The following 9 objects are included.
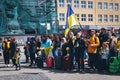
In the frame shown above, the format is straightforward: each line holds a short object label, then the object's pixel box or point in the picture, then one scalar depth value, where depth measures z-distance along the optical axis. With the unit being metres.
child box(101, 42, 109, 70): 7.17
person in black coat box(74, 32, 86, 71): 7.41
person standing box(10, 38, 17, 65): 8.48
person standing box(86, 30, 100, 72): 7.28
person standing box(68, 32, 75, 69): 7.65
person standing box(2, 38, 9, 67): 8.81
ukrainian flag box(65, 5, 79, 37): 8.79
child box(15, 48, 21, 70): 7.92
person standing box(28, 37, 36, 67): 8.56
